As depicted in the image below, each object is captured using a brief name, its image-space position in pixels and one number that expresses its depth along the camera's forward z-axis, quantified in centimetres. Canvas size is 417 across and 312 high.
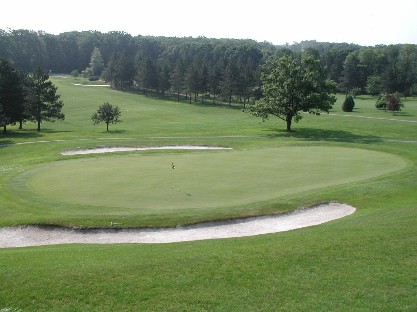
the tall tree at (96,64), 18925
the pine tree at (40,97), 7331
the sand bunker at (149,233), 2164
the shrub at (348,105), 8862
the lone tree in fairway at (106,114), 7050
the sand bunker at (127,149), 4803
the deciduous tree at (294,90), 6153
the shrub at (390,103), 8575
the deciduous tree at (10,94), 6644
